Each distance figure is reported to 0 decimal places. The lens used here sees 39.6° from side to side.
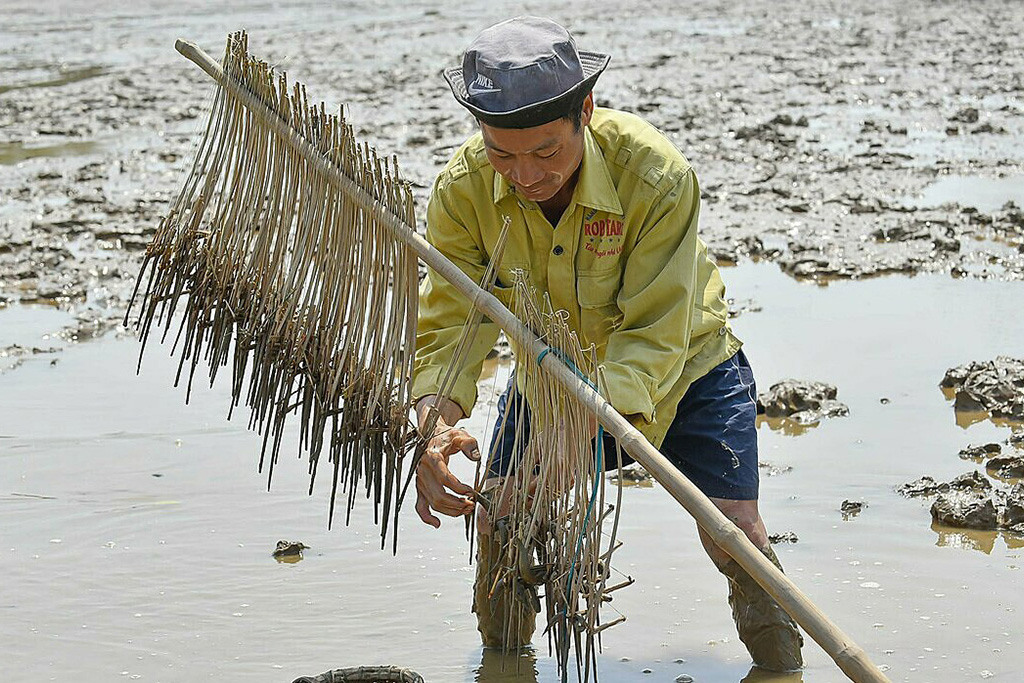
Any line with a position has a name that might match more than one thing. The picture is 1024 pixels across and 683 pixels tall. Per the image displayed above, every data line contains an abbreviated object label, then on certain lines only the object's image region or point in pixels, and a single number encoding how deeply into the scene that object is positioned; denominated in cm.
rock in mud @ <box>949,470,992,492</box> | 414
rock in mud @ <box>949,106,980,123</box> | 927
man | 259
